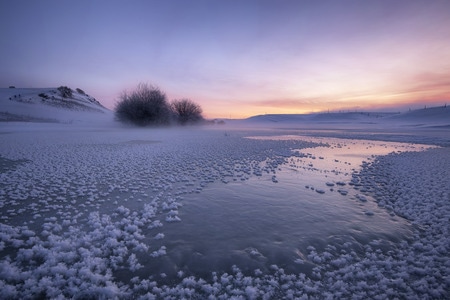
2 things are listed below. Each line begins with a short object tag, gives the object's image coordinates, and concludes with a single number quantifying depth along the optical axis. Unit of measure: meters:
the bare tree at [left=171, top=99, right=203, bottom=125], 55.97
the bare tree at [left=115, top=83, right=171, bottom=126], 47.34
